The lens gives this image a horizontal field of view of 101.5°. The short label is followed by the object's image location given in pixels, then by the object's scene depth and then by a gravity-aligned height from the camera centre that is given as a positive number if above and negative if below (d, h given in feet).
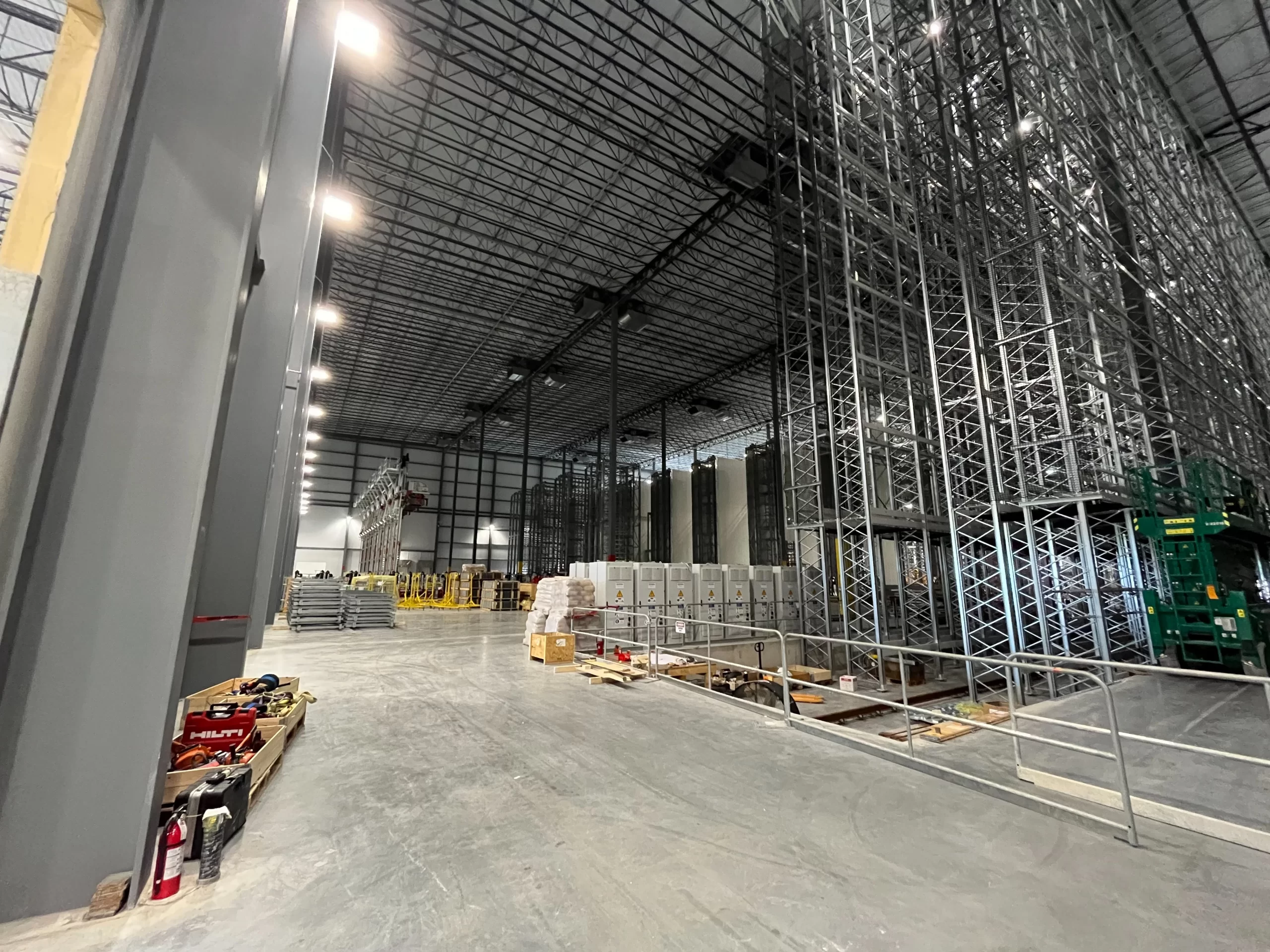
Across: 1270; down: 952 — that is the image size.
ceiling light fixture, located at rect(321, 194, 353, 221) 29.96 +20.70
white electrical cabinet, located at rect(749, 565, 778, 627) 52.21 -2.23
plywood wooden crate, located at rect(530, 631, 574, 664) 33.53 -5.04
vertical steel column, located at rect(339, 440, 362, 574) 130.31 +21.71
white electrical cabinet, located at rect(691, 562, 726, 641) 48.11 -2.33
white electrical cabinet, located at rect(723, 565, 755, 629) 50.06 -2.52
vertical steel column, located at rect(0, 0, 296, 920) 7.83 +2.23
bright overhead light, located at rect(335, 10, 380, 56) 24.38 +25.15
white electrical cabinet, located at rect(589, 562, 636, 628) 41.93 -1.43
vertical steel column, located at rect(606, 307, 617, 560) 60.90 +17.28
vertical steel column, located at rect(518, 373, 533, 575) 92.32 +18.21
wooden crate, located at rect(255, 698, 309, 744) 15.11 -4.86
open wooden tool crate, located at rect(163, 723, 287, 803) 11.39 -4.76
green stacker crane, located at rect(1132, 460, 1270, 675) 25.40 -0.44
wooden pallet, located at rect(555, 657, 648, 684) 27.78 -5.56
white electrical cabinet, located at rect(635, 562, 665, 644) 44.06 -1.71
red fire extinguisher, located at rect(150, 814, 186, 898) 8.70 -4.89
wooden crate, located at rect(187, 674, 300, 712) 17.95 -4.50
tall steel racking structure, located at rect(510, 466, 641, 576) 107.34 +10.68
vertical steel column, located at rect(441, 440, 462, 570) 132.77 +14.21
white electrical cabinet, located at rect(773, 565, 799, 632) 54.13 -2.78
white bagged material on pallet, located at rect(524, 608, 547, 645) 39.55 -4.04
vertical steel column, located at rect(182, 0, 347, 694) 11.36 +4.90
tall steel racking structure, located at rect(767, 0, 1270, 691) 32.55 +20.92
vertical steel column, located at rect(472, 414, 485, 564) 110.74 +21.34
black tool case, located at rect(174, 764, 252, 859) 9.63 -4.53
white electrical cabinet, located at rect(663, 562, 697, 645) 46.19 -2.15
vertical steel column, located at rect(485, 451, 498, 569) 137.39 +17.99
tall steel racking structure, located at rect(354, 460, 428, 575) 81.05 +10.12
